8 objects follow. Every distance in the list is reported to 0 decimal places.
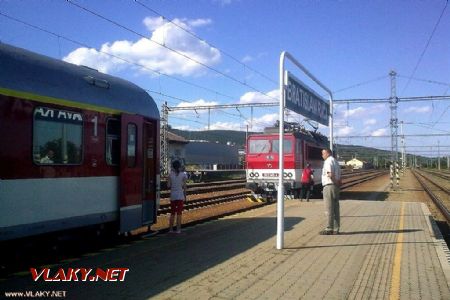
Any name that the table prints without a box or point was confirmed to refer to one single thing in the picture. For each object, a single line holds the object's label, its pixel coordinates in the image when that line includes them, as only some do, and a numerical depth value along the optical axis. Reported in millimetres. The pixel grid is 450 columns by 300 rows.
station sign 10078
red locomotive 21766
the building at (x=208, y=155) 72375
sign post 9297
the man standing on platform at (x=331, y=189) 11008
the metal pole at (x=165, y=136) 40938
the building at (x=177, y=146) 61409
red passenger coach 6906
